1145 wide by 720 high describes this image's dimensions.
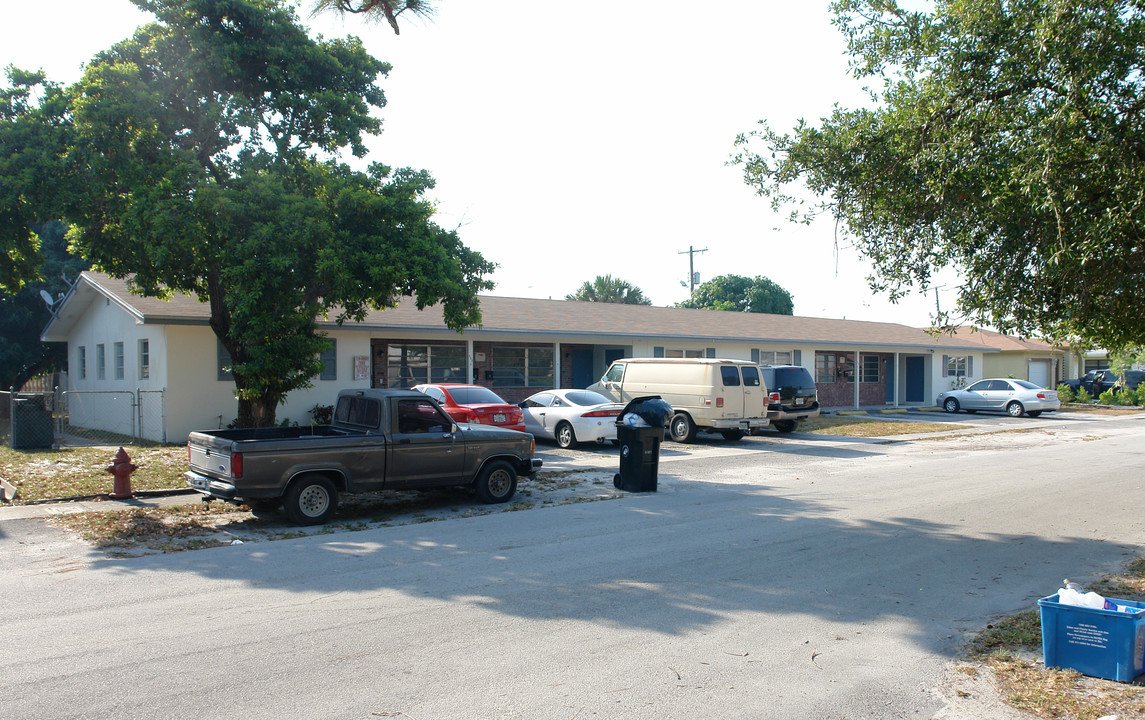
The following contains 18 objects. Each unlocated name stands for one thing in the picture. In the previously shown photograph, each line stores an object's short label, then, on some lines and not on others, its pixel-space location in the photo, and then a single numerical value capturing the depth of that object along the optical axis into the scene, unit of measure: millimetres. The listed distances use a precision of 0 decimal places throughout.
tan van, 19922
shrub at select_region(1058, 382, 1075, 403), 40969
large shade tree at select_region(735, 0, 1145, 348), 7074
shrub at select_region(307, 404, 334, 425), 19938
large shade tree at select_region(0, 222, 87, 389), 27531
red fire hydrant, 11492
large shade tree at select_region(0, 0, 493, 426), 12672
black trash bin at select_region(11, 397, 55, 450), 16578
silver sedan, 32219
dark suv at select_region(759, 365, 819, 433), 22469
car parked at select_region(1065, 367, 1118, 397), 44094
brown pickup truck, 9516
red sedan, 17125
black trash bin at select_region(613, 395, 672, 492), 12617
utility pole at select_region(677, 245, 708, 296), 58438
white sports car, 18578
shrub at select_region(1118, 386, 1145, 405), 39500
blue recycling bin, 4934
